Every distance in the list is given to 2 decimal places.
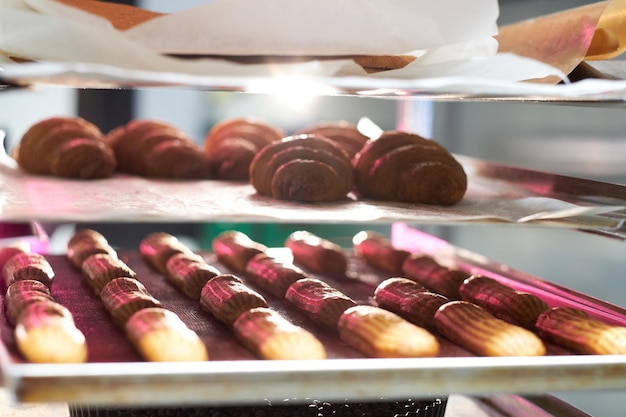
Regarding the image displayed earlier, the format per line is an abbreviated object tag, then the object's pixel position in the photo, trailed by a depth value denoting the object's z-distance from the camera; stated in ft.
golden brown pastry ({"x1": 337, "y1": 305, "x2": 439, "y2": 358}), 3.56
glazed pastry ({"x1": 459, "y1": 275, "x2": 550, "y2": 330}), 4.27
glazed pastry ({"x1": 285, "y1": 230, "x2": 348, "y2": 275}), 5.81
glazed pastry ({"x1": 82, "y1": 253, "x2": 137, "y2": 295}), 4.64
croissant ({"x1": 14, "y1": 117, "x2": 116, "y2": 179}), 5.88
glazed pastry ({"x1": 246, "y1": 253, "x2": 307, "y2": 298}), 4.88
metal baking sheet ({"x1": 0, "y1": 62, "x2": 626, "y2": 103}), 3.13
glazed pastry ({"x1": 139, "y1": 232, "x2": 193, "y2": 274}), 5.56
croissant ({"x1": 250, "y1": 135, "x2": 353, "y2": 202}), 4.68
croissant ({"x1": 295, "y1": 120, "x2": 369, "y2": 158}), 6.39
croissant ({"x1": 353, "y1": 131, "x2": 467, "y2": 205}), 4.79
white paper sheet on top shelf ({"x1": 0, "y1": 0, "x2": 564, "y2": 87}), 3.51
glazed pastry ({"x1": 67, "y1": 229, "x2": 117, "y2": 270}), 5.43
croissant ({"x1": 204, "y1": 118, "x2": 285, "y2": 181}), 6.49
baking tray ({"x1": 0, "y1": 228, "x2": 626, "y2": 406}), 2.98
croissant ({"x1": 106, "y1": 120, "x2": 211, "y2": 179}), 6.38
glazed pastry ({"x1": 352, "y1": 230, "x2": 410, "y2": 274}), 6.03
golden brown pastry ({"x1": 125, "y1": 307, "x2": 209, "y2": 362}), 3.30
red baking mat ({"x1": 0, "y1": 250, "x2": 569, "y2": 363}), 3.56
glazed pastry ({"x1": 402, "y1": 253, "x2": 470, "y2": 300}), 5.22
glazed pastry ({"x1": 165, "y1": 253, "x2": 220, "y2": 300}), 4.74
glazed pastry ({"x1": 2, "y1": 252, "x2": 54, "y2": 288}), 4.60
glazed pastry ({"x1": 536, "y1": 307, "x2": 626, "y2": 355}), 3.70
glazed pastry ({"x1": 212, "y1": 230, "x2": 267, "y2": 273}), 5.77
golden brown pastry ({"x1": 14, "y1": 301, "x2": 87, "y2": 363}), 3.15
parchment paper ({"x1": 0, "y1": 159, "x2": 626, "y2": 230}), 3.46
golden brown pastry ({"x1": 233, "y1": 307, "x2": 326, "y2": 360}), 3.40
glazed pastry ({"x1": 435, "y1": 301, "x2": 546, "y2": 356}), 3.64
